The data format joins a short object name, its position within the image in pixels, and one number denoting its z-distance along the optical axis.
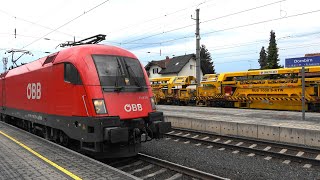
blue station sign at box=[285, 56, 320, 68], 14.10
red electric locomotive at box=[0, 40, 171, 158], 7.92
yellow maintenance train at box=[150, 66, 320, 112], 21.33
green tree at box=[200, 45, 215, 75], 75.62
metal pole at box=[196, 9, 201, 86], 28.92
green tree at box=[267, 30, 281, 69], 75.39
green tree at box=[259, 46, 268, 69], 113.51
